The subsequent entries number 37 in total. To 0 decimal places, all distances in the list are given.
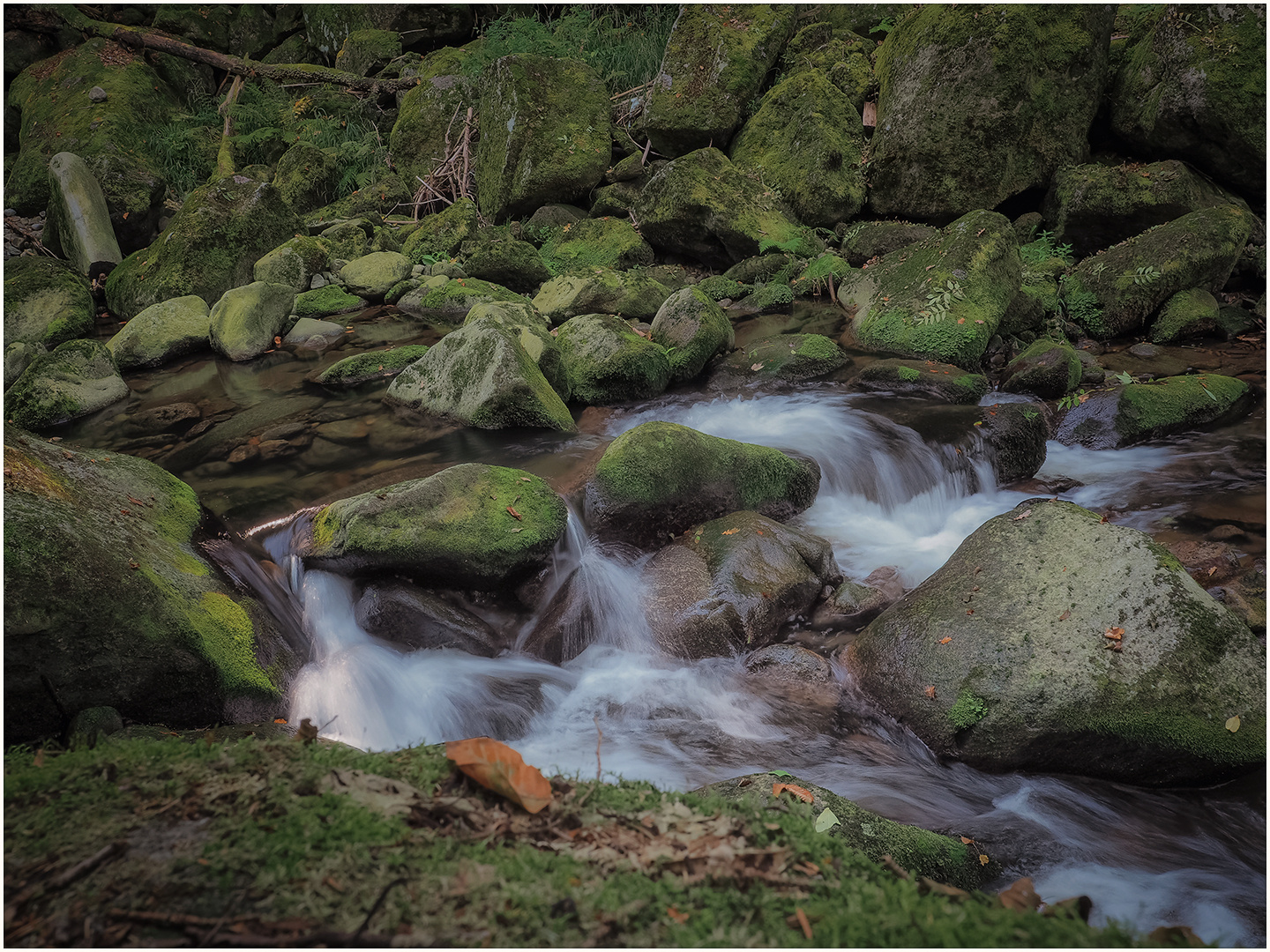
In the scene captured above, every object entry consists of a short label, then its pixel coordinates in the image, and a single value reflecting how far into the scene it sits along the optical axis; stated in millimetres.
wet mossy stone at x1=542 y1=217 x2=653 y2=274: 11656
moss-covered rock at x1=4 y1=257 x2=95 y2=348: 9945
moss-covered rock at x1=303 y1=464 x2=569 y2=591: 4633
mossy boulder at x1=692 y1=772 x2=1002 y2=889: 2729
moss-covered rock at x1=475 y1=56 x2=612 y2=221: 12641
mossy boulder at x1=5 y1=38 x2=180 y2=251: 13297
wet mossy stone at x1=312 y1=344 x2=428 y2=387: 8359
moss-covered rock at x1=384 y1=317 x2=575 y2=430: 6734
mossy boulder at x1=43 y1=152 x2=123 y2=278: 11766
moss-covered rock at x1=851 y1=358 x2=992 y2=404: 7715
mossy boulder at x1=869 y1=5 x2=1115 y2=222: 10367
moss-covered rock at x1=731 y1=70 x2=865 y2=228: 11844
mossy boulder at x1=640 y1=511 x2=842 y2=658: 4871
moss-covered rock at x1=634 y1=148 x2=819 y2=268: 11031
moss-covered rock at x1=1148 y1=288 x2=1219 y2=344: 8688
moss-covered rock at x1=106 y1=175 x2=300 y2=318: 10789
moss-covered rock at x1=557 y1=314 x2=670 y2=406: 7727
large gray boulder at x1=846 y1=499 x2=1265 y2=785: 3582
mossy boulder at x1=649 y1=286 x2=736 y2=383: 8328
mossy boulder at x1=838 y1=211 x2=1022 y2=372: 8352
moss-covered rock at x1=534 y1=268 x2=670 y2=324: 9695
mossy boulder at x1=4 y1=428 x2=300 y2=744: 2947
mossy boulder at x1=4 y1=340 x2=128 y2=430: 7562
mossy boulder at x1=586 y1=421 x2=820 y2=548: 5484
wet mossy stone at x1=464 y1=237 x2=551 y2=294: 10852
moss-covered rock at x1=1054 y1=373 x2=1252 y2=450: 6996
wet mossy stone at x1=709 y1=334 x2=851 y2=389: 8445
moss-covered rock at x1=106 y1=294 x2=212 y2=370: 9023
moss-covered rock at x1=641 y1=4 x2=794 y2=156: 12828
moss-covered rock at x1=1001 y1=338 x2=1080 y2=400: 7641
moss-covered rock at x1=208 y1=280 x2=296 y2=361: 9281
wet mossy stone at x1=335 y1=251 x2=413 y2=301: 11484
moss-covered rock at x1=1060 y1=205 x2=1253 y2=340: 8844
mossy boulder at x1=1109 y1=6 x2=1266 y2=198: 9703
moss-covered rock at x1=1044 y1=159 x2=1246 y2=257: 9891
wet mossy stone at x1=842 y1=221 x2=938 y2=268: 10914
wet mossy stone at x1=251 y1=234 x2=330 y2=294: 11219
